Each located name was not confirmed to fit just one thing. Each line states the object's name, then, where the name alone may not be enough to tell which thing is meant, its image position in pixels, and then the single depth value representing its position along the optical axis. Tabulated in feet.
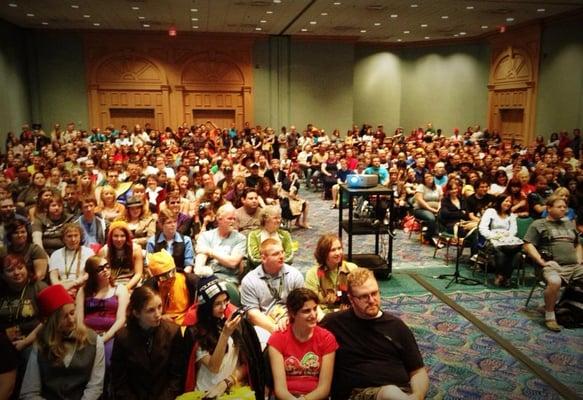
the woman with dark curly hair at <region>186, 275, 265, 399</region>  8.54
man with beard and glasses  8.24
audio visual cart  17.57
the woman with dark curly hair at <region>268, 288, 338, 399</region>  8.25
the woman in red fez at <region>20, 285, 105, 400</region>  8.33
